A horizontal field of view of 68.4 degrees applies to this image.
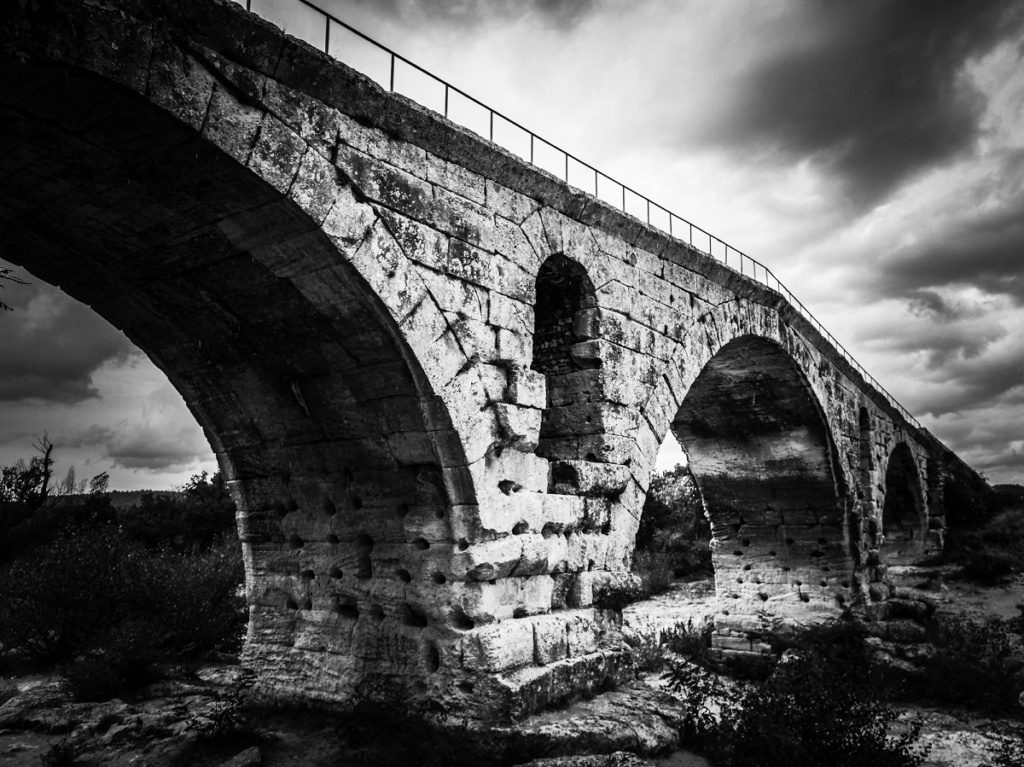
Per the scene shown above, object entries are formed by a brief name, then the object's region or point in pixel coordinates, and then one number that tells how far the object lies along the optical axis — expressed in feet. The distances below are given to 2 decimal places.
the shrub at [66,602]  27.04
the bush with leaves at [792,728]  16.72
